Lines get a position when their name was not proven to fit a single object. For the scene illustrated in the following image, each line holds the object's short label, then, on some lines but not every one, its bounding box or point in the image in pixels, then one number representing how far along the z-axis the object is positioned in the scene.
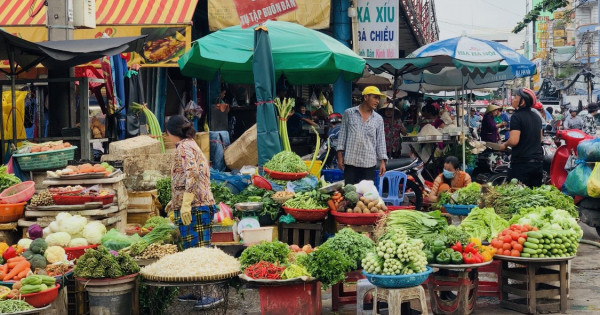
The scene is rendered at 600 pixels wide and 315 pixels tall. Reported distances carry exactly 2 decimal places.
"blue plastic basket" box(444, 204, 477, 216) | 10.48
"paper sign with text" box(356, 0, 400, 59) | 16.94
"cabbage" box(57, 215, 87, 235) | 8.30
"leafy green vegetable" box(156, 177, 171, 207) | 10.72
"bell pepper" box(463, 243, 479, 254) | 7.24
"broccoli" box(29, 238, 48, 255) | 7.58
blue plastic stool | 11.56
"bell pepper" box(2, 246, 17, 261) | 7.39
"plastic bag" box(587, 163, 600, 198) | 11.21
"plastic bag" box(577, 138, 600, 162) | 11.12
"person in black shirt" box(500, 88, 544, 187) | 11.19
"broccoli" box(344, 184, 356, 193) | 9.01
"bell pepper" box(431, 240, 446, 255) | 7.20
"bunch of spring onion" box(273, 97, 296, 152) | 11.46
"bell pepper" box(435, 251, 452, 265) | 7.12
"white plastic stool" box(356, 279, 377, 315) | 7.09
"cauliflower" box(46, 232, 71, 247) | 7.99
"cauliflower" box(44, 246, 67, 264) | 7.53
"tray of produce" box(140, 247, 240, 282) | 6.76
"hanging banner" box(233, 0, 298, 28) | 12.19
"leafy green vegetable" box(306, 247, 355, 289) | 6.87
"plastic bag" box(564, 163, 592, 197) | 11.38
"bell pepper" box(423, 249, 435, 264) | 7.16
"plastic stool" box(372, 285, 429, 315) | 6.47
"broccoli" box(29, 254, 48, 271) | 7.28
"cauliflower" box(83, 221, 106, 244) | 8.27
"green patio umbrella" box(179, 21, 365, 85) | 11.38
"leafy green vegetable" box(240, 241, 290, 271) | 7.09
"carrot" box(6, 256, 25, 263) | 7.14
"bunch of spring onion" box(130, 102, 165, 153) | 12.09
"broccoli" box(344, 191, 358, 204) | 8.83
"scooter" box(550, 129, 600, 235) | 11.55
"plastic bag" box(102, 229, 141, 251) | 8.08
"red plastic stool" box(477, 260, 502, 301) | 7.84
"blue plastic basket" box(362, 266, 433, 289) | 6.49
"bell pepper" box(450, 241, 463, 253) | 7.26
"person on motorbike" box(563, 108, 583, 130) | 26.86
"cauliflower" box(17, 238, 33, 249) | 7.96
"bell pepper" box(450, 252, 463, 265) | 7.11
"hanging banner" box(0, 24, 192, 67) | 14.80
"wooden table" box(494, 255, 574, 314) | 7.40
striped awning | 15.38
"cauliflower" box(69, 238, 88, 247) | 8.12
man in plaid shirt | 10.55
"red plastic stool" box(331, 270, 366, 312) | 7.61
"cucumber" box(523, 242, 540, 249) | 7.34
